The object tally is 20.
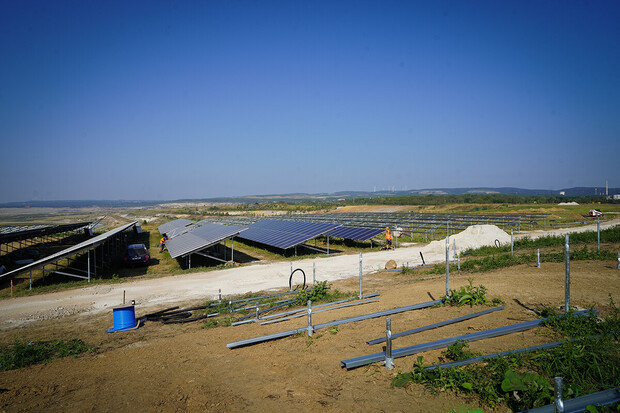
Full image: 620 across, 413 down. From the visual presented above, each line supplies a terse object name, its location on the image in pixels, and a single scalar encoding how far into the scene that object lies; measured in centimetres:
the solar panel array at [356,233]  2753
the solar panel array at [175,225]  4535
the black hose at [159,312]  1145
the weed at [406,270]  1697
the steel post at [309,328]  775
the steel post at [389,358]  551
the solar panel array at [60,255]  1615
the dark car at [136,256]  2302
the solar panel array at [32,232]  2781
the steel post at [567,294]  698
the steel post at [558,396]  307
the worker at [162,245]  3316
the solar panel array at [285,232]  2505
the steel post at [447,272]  899
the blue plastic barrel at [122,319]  1042
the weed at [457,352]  555
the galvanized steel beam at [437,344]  584
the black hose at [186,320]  1086
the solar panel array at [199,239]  2073
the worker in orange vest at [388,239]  2672
